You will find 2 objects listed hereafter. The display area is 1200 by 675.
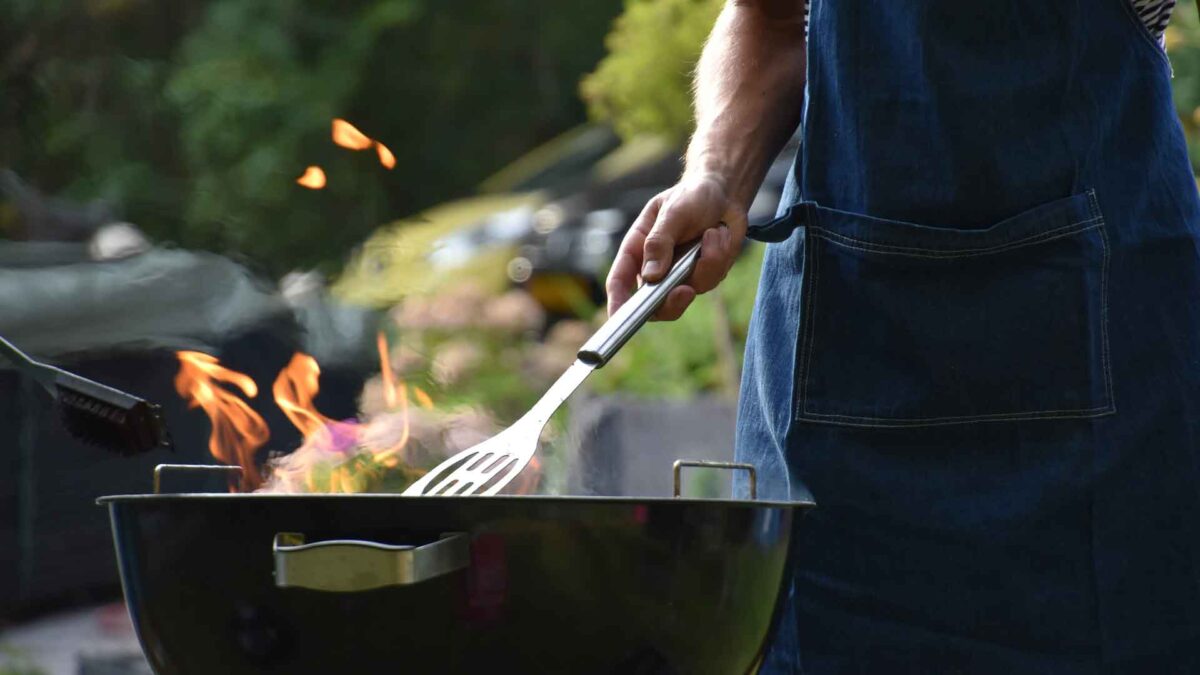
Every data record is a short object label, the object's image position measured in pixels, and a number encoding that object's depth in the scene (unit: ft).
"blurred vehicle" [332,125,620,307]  19.74
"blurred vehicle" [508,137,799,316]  54.92
